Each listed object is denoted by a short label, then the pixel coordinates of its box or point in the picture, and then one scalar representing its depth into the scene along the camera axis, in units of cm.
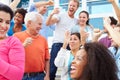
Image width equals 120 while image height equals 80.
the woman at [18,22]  342
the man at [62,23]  385
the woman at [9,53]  171
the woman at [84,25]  356
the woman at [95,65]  150
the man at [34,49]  293
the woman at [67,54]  300
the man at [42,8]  378
